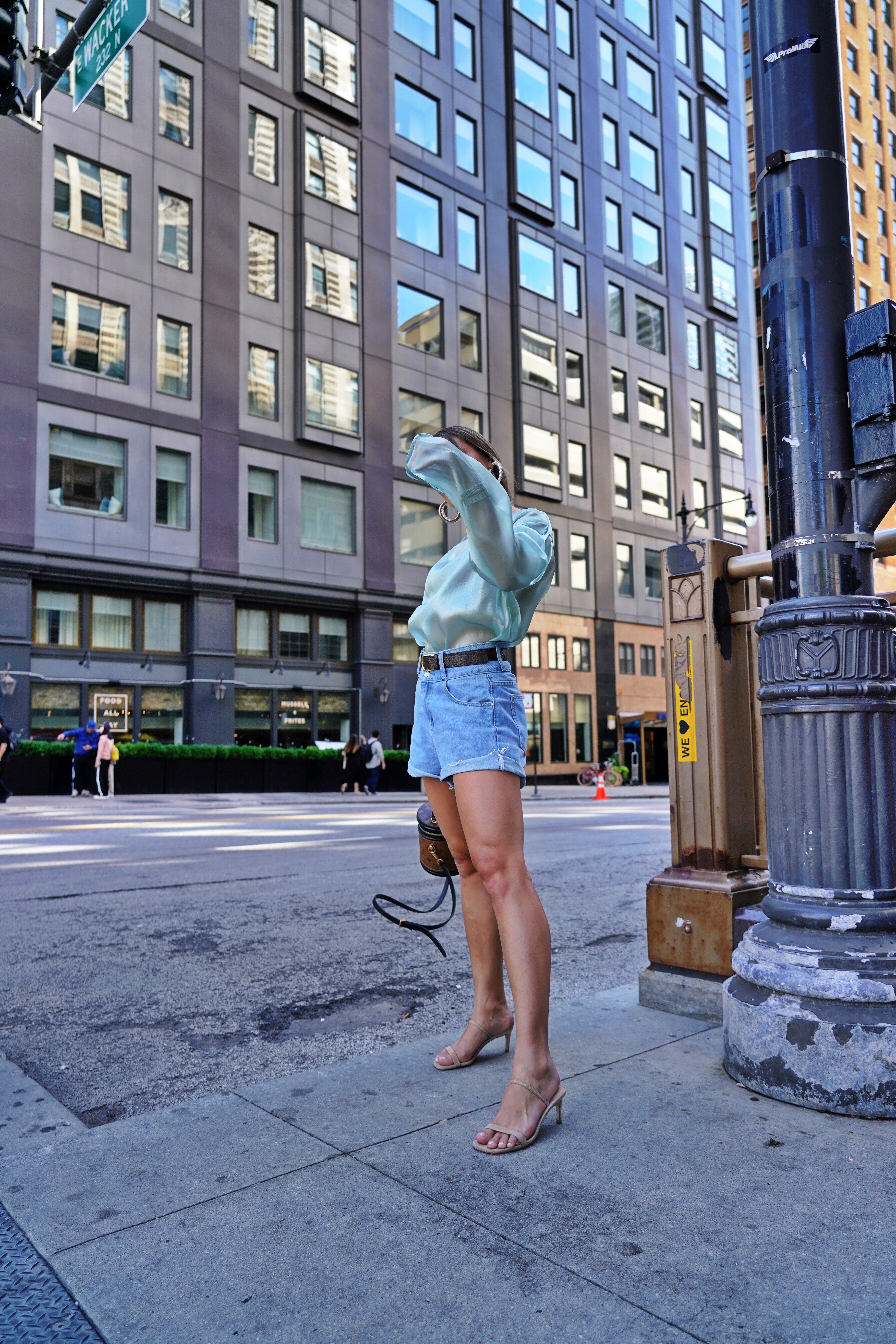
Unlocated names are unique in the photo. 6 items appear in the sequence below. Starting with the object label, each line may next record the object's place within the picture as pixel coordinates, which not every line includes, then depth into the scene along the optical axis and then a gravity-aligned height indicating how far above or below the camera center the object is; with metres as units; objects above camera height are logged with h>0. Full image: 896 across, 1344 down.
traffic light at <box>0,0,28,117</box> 7.80 +5.82
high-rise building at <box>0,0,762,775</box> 25.78 +12.95
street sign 8.70 +6.66
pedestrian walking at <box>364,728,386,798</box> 25.33 -0.31
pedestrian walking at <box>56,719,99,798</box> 22.38 -0.13
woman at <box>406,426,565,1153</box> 2.45 +0.04
